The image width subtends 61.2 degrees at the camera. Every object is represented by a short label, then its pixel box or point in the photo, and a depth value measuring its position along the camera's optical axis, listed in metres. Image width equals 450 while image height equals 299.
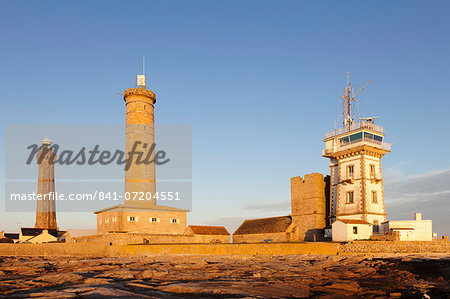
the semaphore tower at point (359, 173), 34.69
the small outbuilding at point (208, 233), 40.72
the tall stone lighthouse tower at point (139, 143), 41.66
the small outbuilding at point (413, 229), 30.23
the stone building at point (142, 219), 38.06
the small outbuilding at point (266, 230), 39.09
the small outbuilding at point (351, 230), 31.73
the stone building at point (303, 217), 38.56
